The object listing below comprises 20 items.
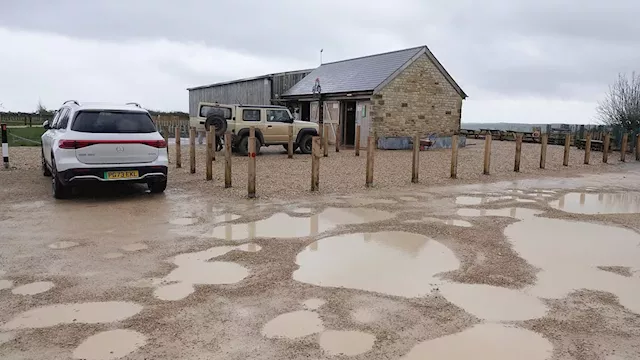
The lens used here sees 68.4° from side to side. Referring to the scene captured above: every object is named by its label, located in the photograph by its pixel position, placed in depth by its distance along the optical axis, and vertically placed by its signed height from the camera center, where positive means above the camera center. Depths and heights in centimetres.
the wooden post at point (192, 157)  1137 -74
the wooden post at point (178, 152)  1257 -70
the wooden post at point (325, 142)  1644 -46
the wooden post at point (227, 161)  907 -66
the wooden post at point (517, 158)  1324 -72
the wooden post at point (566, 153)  1503 -65
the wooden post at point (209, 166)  1032 -86
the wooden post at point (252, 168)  826 -71
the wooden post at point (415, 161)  1078 -70
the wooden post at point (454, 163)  1156 -78
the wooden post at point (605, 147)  1639 -45
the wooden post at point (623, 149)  1719 -53
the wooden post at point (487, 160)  1244 -74
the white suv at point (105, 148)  741 -37
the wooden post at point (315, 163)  914 -67
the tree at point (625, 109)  2452 +138
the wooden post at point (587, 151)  1571 -58
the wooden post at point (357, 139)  1691 -36
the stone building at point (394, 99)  2020 +138
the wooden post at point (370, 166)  1001 -77
